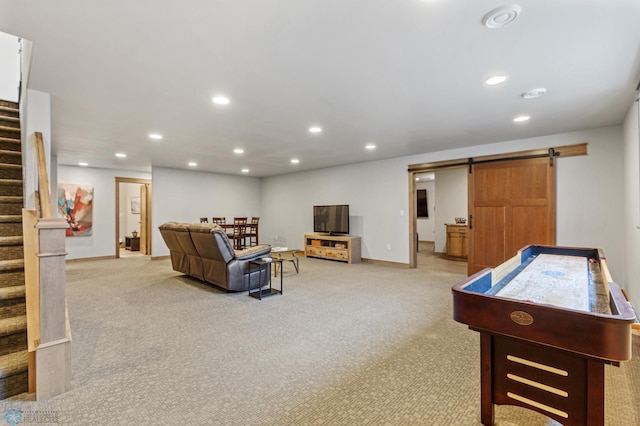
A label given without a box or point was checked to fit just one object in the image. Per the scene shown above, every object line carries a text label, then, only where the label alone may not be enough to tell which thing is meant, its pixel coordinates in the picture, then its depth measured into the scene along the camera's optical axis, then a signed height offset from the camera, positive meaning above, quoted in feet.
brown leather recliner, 14.29 -2.24
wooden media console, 23.94 -2.96
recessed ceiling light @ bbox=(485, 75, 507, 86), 9.26 +4.05
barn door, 16.16 +0.12
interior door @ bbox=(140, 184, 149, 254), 29.30 -0.63
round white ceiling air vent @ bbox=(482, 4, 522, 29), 6.07 +4.02
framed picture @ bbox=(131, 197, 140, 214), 34.94 +0.88
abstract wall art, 24.29 +0.49
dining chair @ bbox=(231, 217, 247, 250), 26.60 -1.87
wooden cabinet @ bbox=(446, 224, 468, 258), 25.46 -2.53
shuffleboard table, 3.95 -1.82
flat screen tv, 25.14 -0.64
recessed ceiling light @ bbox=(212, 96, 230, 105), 10.80 +4.04
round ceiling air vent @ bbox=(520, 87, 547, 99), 10.21 +4.02
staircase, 6.64 -1.68
